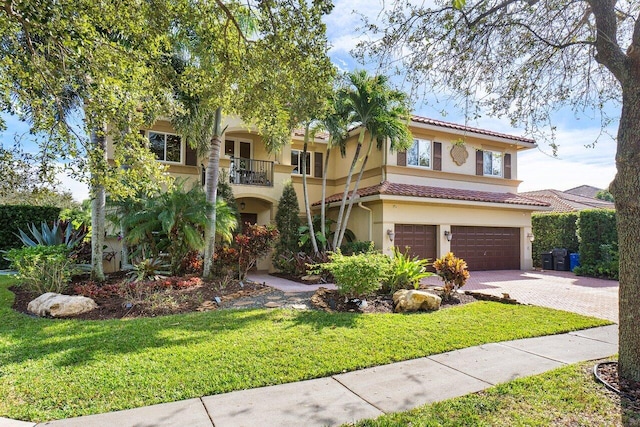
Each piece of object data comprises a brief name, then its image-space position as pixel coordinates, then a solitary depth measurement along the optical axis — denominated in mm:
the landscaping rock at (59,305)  7602
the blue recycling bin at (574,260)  17766
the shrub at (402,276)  9953
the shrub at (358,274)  8430
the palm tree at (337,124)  13609
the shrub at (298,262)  14242
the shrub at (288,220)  15836
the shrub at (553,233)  18297
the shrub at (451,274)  9547
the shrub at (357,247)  14727
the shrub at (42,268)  9242
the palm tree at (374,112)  13383
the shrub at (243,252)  12125
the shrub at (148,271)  10703
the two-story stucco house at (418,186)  15984
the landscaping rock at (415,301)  8383
